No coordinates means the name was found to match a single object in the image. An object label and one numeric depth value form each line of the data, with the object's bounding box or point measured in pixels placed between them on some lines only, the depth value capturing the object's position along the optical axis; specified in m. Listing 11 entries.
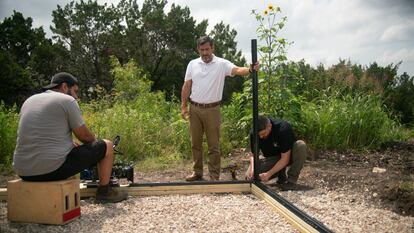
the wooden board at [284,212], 3.34
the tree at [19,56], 17.44
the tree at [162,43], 25.62
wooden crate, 3.57
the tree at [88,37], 25.61
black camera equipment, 4.64
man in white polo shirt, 5.04
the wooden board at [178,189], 4.70
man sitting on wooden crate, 3.65
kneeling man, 4.68
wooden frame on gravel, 4.54
